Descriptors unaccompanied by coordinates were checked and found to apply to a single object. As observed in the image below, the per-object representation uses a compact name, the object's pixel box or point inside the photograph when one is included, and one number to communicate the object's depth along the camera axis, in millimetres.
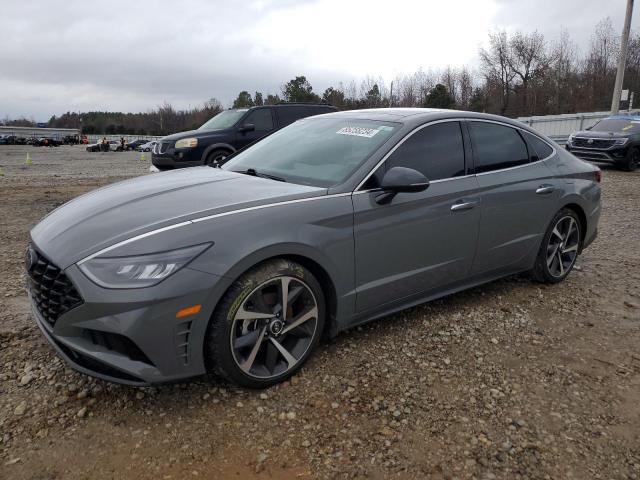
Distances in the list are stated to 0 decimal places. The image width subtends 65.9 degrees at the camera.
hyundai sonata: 2369
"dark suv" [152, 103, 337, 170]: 9633
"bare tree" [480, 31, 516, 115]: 56281
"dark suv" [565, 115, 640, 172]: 14039
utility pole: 20484
